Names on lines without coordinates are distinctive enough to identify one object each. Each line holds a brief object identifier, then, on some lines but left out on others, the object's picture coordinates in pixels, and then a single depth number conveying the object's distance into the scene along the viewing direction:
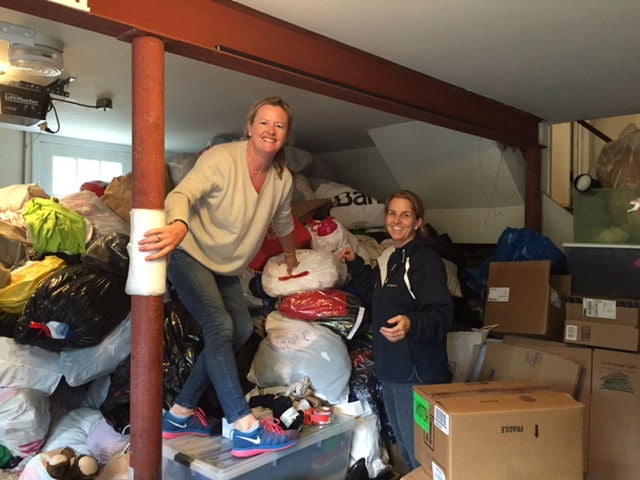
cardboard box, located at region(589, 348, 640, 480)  2.32
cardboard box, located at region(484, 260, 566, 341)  2.73
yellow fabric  2.39
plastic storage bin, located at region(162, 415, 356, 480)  1.88
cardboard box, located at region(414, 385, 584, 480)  1.50
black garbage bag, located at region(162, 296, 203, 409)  2.35
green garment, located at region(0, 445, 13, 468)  2.34
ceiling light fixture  2.21
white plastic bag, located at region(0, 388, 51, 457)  2.34
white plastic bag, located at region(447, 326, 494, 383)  2.69
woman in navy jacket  1.80
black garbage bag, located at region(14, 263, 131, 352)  2.27
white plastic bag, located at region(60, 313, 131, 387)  2.39
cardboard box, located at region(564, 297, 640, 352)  2.52
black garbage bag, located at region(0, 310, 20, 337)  2.38
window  4.15
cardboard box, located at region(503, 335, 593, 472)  2.45
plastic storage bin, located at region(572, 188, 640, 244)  2.87
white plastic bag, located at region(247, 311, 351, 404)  2.46
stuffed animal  2.05
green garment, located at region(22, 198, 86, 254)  2.59
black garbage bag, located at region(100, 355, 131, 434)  2.36
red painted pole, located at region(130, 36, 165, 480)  1.60
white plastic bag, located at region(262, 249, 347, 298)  2.66
